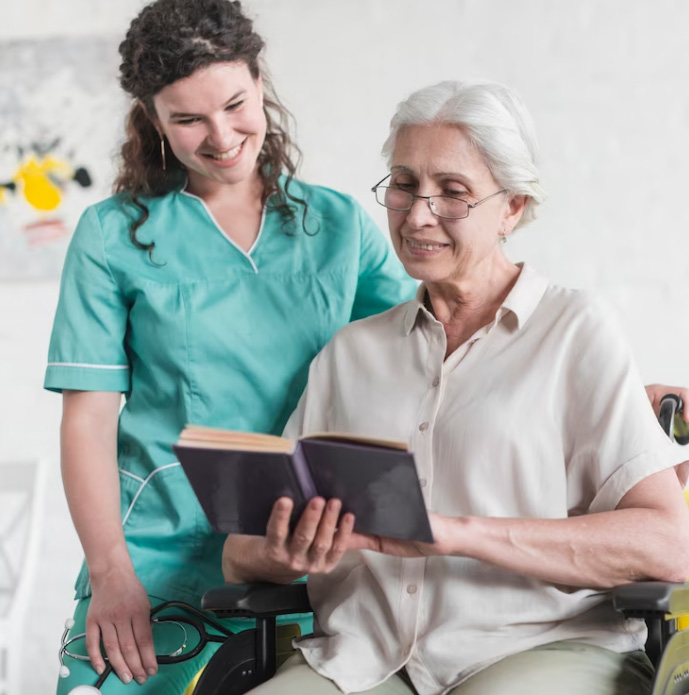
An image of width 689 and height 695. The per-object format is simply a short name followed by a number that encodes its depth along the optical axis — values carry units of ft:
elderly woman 4.63
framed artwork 11.39
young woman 5.67
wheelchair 4.44
